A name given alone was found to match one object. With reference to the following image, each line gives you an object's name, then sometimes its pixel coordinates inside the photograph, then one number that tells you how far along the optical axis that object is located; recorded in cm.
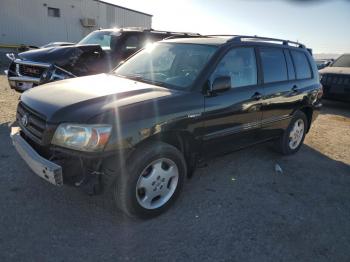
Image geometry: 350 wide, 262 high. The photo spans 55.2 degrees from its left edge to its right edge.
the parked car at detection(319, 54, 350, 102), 975
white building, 2000
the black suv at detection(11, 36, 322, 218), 297
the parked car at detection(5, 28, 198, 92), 646
